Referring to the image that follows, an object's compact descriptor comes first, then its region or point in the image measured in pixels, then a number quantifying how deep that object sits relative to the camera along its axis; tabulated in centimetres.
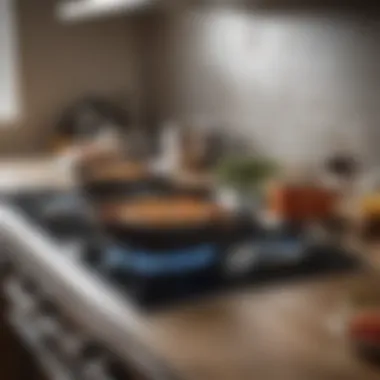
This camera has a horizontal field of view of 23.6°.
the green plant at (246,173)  215
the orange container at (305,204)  202
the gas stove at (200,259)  154
